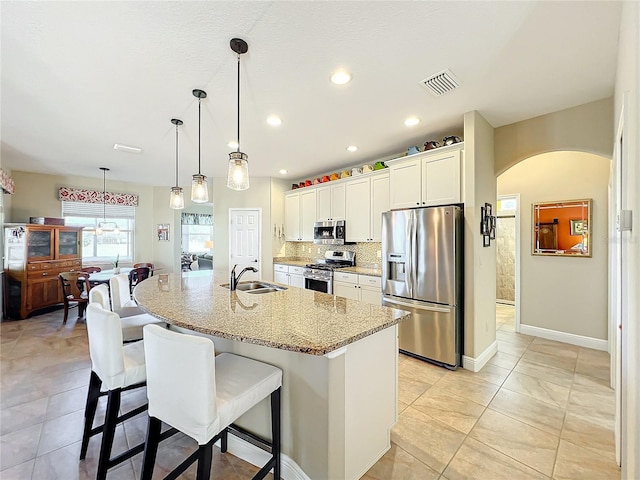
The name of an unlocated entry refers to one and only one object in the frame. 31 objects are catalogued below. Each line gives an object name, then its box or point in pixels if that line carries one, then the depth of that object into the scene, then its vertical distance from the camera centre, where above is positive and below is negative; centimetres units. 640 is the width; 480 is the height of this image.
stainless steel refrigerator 291 -43
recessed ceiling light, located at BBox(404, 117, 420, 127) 297 +132
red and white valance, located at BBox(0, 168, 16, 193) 426 +94
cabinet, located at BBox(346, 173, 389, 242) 407 +54
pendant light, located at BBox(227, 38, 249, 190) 209 +53
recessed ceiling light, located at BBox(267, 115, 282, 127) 293 +132
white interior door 573 +7
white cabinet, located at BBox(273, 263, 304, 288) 504 -66
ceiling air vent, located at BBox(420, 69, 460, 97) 217 +131
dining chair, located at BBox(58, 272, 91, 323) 438 -78
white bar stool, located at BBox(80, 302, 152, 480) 149 -73
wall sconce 304 +19
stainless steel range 438 -48
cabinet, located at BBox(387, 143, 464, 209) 303 +75
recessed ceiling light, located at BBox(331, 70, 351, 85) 211 +130
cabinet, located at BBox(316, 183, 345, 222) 469 +68
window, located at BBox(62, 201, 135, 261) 577 +28
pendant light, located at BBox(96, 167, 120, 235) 594 +39
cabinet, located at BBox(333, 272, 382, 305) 374 -66
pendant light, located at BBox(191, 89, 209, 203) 262 +49
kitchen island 136 -72
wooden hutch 466 -47
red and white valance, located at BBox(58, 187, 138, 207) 554 +93
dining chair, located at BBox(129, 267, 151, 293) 523 -67
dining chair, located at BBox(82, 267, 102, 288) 544 -60
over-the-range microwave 464 +14
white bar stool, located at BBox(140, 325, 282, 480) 114 -71
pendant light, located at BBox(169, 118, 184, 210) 311 +48
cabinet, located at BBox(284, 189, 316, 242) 529 +52
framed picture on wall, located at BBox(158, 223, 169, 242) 680 +20
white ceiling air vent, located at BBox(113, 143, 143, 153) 379 +131
